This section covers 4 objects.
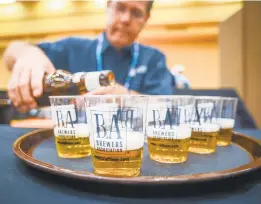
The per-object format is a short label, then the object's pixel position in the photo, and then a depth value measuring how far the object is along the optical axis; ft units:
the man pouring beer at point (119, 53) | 5.01
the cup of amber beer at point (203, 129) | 2.15
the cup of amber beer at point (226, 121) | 2.47
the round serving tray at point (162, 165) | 1.30
